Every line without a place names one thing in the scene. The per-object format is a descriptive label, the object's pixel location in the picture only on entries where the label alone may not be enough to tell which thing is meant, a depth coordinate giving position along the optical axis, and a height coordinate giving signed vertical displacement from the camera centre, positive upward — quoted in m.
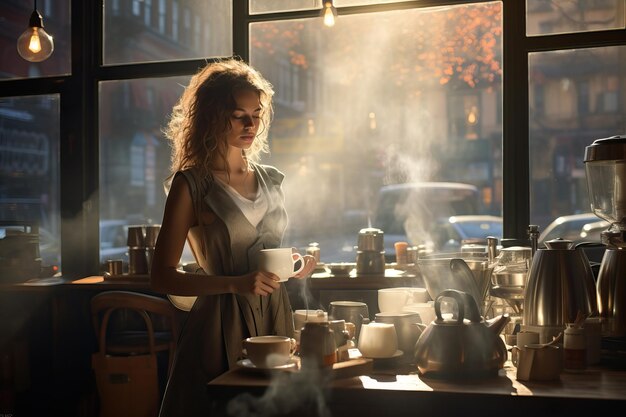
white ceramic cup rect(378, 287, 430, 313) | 2.32 -0.27
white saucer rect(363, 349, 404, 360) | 1.95 -0.38
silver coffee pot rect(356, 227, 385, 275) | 4.16 -0.23
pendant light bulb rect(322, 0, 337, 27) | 3.98 +1.07
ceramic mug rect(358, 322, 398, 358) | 1.96 -0.34
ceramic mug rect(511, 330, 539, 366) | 1.98 -0.34
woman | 2.37 -0.06
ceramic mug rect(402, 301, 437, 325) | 2.20 -0.30
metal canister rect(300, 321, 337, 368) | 1.81 -0.33
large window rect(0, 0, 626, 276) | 4.44 +0.69
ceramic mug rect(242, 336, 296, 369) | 1.81 -0.34
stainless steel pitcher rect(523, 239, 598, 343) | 2.08 -0.22
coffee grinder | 2.15 -0.14
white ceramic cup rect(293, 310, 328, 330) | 2.06 -0.29
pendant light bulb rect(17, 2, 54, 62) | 4.29 +1.01
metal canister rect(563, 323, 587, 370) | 1.93 -0.36
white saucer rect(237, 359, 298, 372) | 1.79 -0.38
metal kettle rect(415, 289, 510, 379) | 1.79 -0.33
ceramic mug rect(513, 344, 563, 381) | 1.79 -0.37
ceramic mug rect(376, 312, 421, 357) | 2.06 -0.33
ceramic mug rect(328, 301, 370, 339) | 2.21 -0.30
